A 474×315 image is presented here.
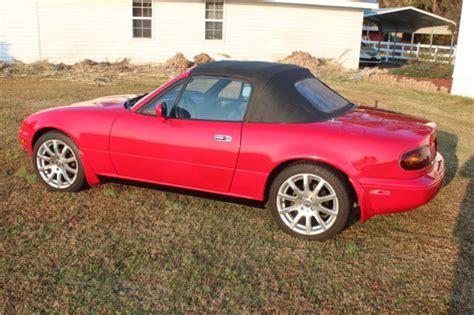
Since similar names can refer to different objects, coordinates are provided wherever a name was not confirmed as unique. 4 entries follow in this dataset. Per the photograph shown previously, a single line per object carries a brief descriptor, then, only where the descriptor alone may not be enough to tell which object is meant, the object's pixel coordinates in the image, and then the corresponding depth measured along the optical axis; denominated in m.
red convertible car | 4.05
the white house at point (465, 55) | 13.55
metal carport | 26.80
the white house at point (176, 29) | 18.92
